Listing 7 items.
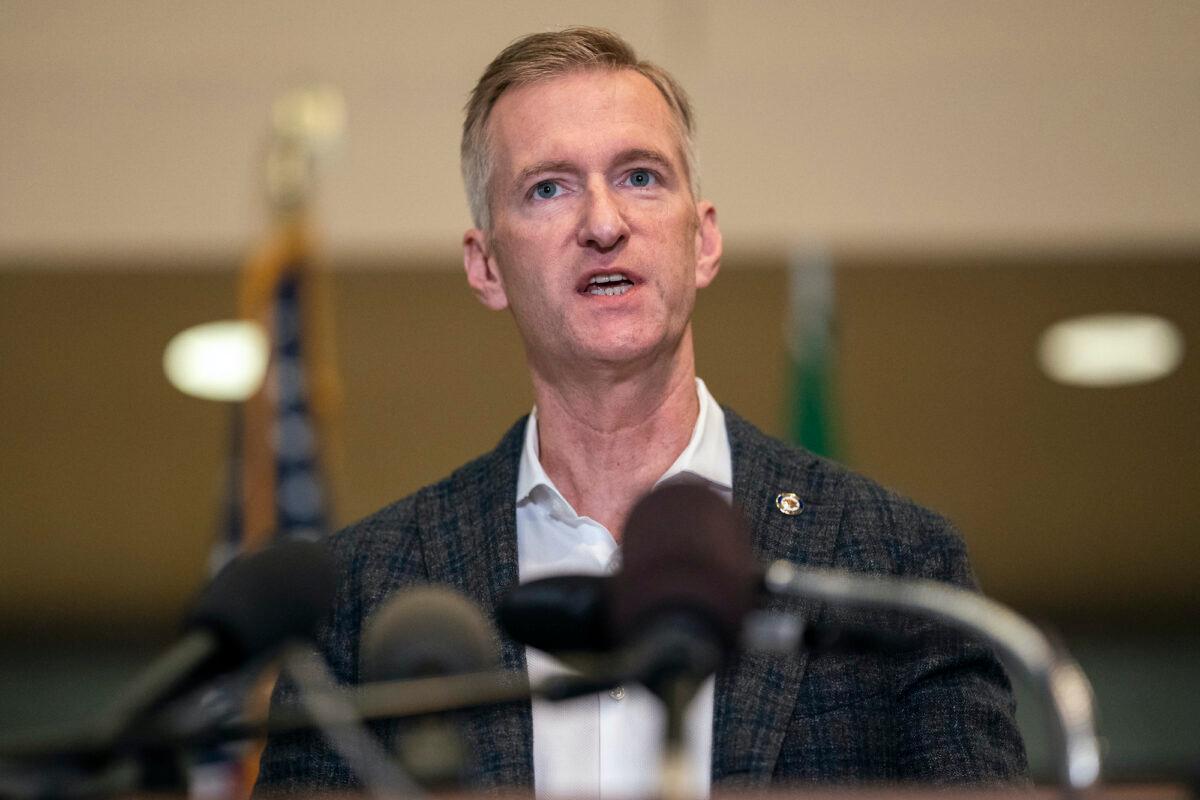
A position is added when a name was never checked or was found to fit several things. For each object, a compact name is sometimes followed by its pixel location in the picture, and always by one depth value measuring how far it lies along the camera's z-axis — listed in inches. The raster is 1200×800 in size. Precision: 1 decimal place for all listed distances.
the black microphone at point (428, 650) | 140.5
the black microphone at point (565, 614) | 139.9
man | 158.4
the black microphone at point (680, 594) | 119.6
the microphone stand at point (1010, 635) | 131.8
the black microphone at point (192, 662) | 131.5
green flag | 250.2
